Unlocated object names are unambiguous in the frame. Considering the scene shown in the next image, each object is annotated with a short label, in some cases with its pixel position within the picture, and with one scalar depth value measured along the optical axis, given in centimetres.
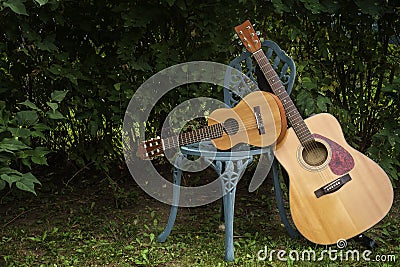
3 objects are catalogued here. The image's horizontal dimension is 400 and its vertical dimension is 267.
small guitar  313
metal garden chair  313
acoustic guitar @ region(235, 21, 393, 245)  310
